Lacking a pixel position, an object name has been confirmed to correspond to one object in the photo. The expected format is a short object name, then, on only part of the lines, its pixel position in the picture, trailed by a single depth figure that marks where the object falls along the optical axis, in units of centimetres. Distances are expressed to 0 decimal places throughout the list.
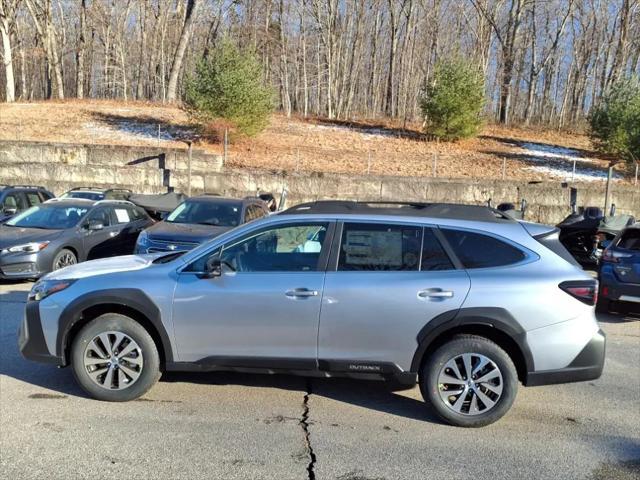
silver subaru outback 425
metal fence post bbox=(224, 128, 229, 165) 2208
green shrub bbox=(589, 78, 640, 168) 2245
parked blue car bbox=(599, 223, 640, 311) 768
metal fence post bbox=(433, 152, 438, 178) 2184
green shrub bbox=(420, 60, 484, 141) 2488
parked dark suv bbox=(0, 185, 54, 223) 1316
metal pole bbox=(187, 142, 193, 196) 1949
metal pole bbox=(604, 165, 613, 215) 1761
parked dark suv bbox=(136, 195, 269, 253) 919
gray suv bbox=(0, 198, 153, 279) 915
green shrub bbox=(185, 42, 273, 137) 2262
